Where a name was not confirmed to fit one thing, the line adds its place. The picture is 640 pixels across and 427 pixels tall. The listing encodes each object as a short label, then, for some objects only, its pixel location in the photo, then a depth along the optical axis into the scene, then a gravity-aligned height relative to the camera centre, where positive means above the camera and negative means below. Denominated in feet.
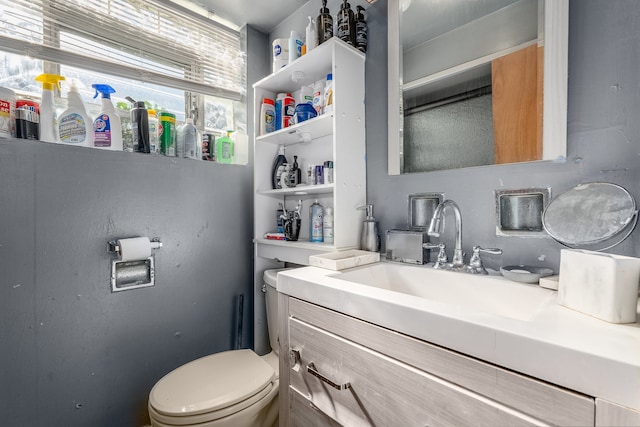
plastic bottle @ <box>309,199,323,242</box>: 4.37 -0.24
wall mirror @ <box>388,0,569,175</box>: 2.66 +1.34
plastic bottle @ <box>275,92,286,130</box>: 4.92 +1.67
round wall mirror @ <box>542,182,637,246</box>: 2.31 -0.06
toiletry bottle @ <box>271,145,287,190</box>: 5.00 +0.73
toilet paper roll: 3.86 -0.56
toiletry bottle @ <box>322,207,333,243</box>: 4.24 -0.27
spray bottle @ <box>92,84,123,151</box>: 3.94 +1.14
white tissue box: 1.67 -0.49
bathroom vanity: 1.37 -0.92
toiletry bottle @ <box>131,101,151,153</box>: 4.16 +1.17
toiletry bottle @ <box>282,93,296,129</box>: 4.78 +1.63
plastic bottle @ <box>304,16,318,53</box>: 4.18 +2.47
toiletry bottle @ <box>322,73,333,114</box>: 3.93 +1.54
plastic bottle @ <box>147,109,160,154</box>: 4.40 +1.14
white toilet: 2.90 -2.03
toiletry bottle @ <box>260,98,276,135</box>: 4.94 +1.55
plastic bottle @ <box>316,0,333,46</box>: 4.02 +2.57
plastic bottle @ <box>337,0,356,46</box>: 3.96 +2.53
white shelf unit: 3.83 +0.82
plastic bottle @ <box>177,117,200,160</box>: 4.65 +1.08
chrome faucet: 3.05 -0.34
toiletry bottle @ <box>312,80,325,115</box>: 4.28 +1.68
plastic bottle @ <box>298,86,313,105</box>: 4.62 +1.83
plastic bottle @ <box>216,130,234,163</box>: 5.07 +1.02
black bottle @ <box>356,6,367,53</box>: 4.07 +2.49
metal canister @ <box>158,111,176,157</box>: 4.47 +1.18
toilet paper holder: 3.91 -0.80
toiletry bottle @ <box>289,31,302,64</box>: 4.44 +2.48
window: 3.77 +2.38
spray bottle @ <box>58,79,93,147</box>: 3.74 +1.12
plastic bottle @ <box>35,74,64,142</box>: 3.64 +1.22
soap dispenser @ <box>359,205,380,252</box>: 3.77 -0.37
